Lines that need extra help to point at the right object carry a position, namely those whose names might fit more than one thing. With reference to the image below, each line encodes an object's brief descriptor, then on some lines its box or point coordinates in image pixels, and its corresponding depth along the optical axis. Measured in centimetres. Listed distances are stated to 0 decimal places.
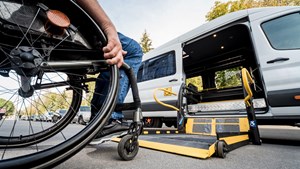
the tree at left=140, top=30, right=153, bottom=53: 2558
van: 221
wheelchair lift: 136
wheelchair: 68
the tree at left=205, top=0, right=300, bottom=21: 1010
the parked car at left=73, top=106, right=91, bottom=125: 1086
